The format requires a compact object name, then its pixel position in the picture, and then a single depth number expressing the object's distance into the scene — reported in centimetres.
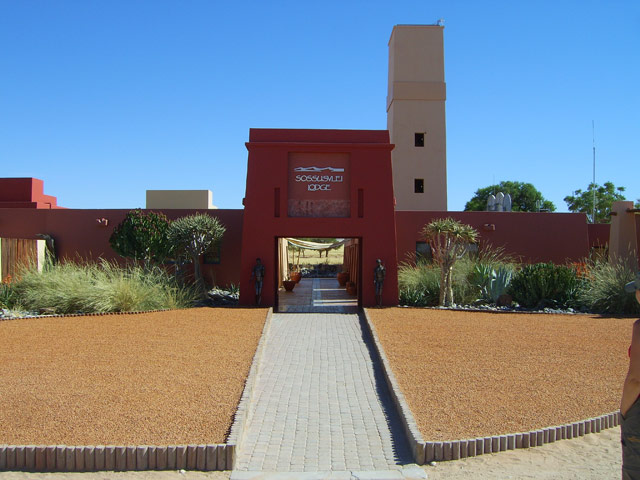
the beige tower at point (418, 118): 2755
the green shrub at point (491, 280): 1695
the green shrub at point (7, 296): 1530
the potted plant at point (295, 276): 2602
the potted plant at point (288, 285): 2345
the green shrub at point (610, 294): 1525
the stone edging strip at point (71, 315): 1376
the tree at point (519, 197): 5631
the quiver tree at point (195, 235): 1759
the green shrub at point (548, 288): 1658
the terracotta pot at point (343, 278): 2495
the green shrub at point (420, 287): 1727
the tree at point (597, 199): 5146
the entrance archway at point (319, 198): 1688
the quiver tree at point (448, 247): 1631
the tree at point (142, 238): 1702
